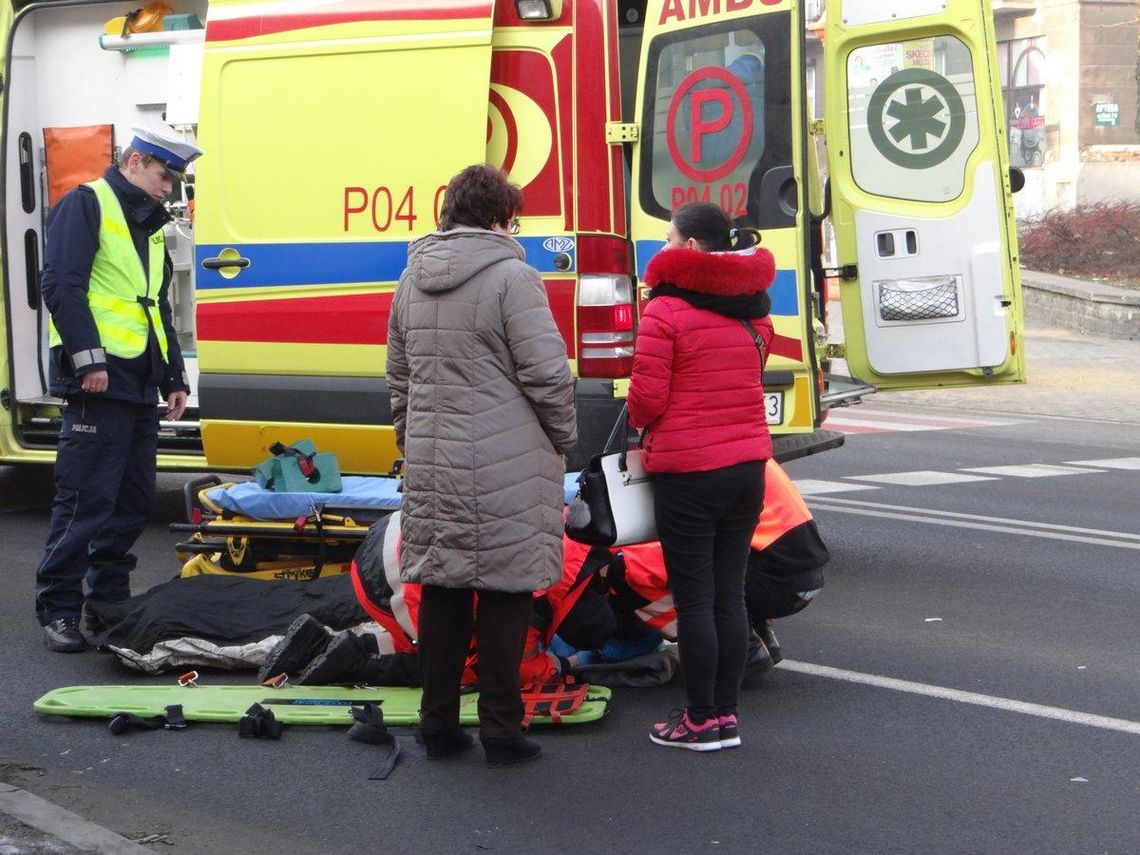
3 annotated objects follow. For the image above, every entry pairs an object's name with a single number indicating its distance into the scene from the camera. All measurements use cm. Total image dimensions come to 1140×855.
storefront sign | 2861
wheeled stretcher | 666
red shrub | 2373
